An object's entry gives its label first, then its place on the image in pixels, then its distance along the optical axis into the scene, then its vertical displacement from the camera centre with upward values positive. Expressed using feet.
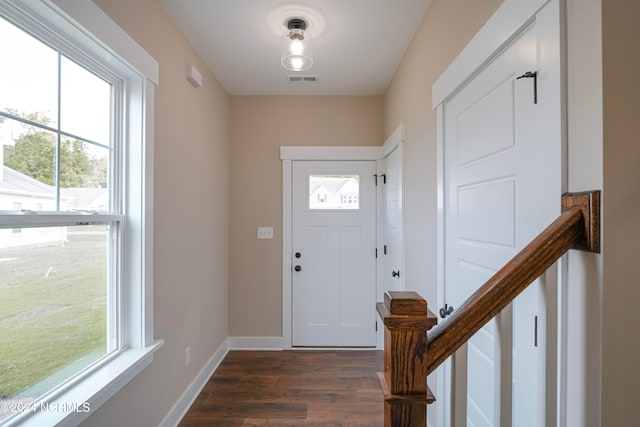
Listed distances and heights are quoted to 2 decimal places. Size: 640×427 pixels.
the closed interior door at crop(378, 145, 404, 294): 8.21 -0.31
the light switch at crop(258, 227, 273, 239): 10.46 -0.64
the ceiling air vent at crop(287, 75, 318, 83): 9.11 +4.08
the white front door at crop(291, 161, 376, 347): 10.44 -1.72
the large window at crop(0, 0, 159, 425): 3.55 -0.06
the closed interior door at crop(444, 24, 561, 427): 2.57 +0.07
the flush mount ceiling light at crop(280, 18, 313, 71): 6.45 +3.61
